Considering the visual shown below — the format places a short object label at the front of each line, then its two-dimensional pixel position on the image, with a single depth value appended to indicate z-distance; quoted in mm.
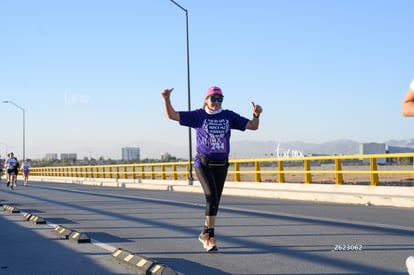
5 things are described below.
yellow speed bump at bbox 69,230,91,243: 8711
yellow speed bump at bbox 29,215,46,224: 11594
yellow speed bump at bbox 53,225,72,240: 9359
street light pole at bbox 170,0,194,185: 28597
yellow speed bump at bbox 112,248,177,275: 5828
